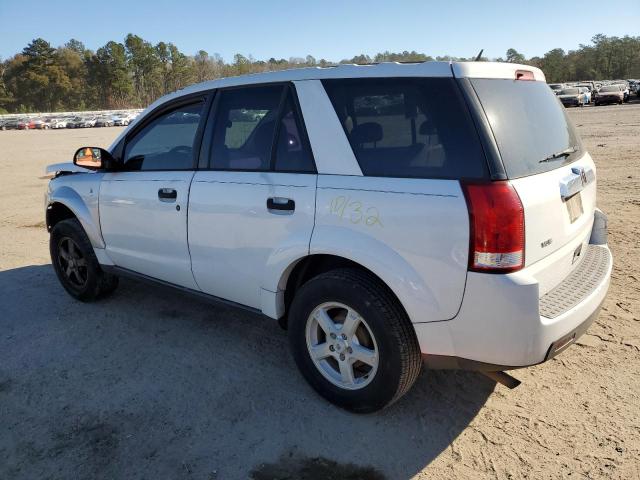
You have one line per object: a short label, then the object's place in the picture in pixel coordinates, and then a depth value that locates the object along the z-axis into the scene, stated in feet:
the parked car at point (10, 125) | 195.31
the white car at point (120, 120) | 197.60
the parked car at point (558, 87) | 145.18
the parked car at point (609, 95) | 133.69
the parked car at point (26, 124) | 193.77
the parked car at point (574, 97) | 133.59
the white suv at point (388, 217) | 7.62
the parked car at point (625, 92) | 137.43
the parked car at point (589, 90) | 139.61
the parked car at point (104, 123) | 197.67
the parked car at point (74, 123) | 199.21
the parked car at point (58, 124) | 201.87
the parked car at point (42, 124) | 196.85
